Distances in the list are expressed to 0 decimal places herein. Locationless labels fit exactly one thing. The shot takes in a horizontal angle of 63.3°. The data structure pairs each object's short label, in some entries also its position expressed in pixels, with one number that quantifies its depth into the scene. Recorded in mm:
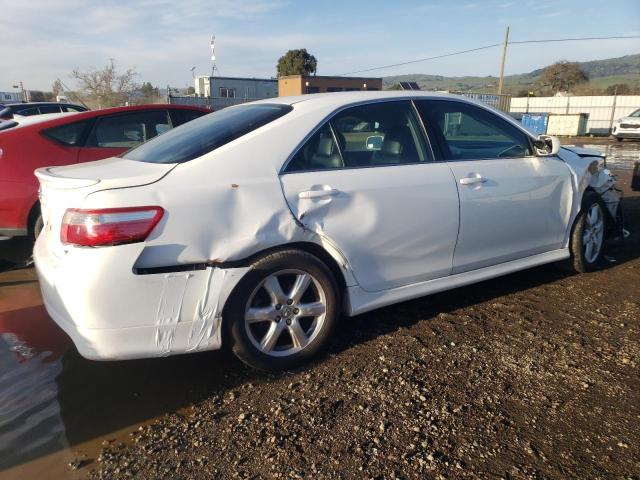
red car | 4730
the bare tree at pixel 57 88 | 38256
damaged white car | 2596
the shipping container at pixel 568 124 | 27109
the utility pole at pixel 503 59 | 35769
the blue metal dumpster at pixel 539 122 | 27733
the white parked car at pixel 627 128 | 22938
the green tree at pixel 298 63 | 59656
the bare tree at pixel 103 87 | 35688
